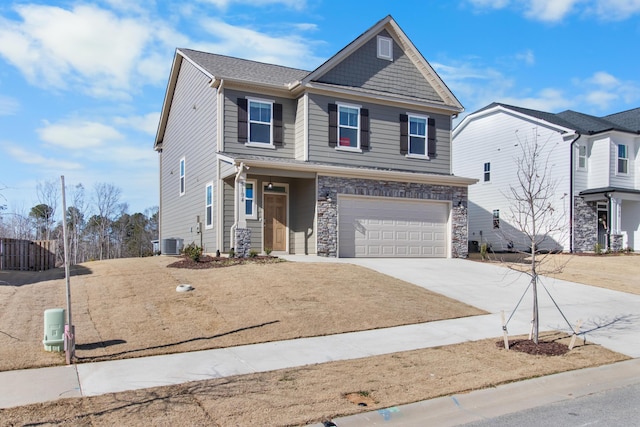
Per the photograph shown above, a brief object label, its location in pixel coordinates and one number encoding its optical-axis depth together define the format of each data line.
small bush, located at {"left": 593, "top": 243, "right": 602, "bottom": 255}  23.56
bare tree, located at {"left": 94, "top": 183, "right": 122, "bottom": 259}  38.66
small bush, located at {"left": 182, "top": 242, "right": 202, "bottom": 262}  15.15
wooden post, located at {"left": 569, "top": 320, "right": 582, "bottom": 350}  8.25
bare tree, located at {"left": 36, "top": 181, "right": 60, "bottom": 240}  31.52
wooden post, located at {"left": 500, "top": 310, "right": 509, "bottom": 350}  8.09
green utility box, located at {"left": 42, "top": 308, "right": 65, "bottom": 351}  7.52
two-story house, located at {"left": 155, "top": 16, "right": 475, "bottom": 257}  17.56
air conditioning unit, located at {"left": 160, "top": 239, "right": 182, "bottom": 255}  20.44
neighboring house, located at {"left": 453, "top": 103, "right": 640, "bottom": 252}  24.75
